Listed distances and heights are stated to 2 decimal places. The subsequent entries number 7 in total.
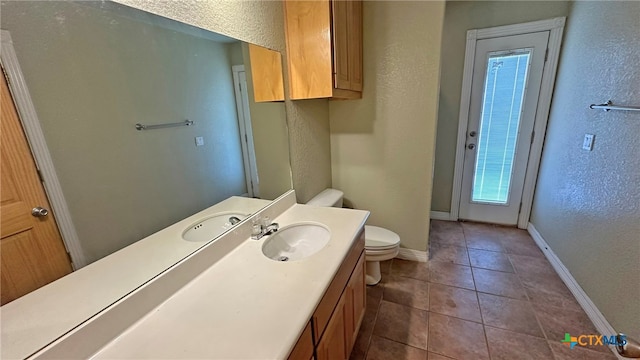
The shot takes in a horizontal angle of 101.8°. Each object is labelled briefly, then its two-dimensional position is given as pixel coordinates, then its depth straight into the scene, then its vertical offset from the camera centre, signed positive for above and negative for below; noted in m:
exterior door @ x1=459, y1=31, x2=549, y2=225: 2.59 -0.18
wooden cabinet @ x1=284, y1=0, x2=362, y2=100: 1.53 +0.41
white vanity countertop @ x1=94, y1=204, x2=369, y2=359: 0.70 -0.59
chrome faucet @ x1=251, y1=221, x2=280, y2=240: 1.30 -0.56
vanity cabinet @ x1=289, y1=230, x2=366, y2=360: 0.90 -0.83
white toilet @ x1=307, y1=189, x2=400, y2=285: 1.96 -0.97
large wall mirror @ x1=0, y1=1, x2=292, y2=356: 0.65 +0.04
